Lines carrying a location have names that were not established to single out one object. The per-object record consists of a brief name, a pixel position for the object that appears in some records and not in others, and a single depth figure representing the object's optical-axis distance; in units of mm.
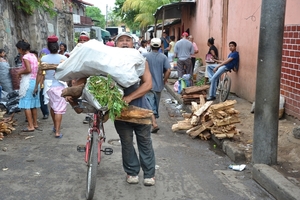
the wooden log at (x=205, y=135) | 7500
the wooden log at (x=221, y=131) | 6902
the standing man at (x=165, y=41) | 20906
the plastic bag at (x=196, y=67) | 15454
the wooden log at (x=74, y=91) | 4465
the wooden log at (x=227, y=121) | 6879
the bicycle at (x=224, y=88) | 10297
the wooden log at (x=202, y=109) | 7543
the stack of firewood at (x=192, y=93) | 10557
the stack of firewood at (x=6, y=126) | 7555
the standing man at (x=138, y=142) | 4688
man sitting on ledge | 10461
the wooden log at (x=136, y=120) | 4555
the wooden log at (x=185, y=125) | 8008
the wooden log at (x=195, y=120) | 7641
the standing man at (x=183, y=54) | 13562
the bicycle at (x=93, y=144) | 4320
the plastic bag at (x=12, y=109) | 9883
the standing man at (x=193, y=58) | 15844
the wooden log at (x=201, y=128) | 7367
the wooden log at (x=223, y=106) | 6945
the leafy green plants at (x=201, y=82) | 12970
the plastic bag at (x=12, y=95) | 10375
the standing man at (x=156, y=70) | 7680
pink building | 7691
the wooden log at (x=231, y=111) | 6891
